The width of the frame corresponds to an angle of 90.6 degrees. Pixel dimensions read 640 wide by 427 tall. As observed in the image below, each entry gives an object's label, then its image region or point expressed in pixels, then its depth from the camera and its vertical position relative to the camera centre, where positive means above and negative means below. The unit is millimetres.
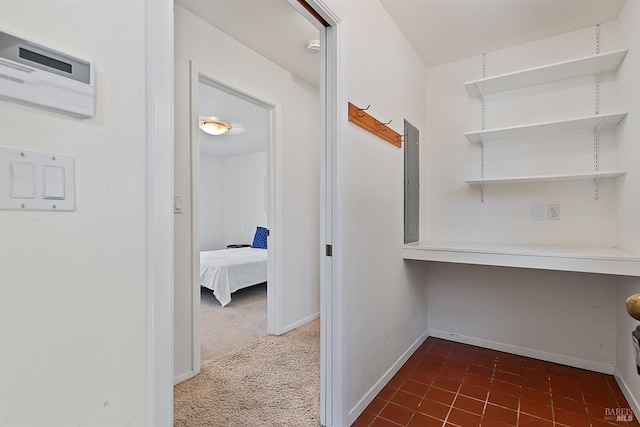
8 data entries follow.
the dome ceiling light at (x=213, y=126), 3893 +1098
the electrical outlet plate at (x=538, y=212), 2539 +4
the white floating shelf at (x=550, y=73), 2135 +1026
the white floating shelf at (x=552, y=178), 2131 +256
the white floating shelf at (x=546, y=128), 2131 +629
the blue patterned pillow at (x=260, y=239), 5508 -469
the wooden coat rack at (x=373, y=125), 1808 +555
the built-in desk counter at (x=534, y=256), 1793 -283
